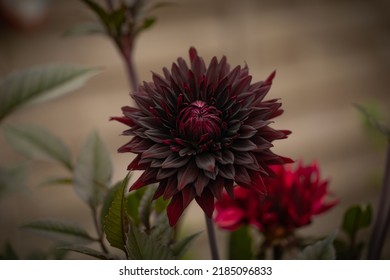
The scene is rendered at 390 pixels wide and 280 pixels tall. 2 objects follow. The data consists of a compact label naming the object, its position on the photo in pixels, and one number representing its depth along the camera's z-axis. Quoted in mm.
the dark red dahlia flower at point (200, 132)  739
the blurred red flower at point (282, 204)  901
